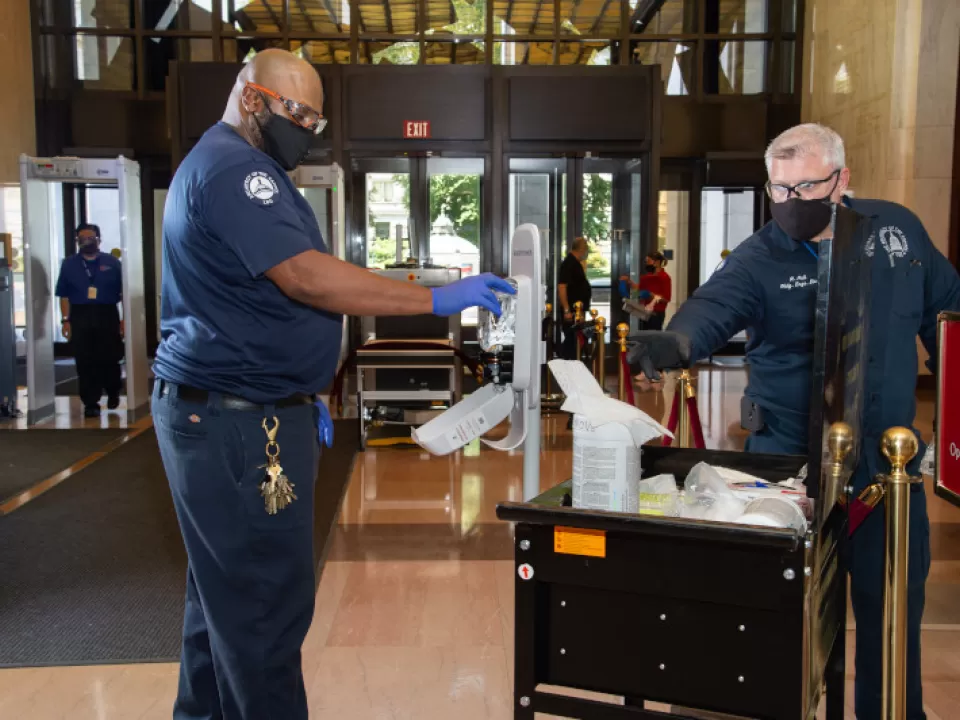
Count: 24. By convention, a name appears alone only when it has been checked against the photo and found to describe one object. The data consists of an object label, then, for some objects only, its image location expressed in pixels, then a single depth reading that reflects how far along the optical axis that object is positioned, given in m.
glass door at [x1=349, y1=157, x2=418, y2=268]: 11.06
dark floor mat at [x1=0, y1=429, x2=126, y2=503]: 5.85
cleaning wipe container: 1.60
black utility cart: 1.48
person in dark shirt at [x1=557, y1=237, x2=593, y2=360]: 10.07
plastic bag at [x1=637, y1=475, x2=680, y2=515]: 1.68
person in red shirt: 10.30
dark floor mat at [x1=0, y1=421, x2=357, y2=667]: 3.27
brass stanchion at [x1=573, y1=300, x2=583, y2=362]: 8.72
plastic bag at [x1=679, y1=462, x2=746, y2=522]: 1.59
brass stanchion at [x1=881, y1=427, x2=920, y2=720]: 1.78
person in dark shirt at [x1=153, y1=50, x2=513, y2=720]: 1.92
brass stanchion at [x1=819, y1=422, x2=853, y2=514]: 1.60
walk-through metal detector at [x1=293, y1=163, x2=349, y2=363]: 8.39
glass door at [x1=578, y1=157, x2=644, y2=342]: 11.15
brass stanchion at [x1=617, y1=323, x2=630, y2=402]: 5.00
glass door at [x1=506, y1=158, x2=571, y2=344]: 11.27
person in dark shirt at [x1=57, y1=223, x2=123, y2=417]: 7.92
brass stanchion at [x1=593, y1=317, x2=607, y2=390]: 6.52
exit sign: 10.44
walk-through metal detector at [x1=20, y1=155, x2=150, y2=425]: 7.71
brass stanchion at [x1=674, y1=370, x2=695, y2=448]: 3.84
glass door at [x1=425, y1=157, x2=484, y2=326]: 11.15
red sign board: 2.08
